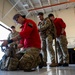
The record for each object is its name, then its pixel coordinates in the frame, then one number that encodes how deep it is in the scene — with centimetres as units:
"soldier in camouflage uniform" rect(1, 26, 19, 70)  115
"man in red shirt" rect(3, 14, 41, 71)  112
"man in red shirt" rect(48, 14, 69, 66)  179
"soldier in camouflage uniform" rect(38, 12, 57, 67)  167
